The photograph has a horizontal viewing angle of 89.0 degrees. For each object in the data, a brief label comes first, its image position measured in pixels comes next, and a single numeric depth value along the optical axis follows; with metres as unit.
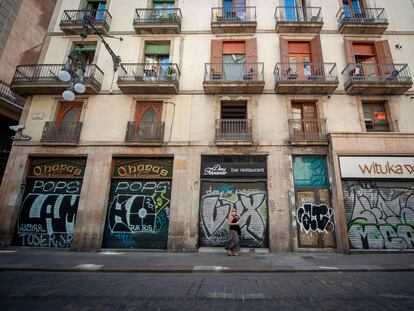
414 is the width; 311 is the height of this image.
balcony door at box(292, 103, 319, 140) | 10.18
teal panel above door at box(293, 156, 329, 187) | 9.69
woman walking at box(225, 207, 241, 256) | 8.05
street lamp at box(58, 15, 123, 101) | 7.07
